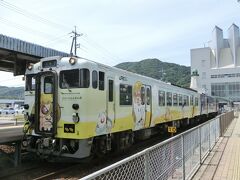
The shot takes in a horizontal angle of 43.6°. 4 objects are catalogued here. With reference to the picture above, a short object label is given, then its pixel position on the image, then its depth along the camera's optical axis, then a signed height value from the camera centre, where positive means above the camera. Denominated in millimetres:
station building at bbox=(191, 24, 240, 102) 103875 +14486
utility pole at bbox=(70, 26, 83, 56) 37469 +8657
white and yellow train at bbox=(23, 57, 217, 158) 8414 -36
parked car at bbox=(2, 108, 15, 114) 52319 -886
